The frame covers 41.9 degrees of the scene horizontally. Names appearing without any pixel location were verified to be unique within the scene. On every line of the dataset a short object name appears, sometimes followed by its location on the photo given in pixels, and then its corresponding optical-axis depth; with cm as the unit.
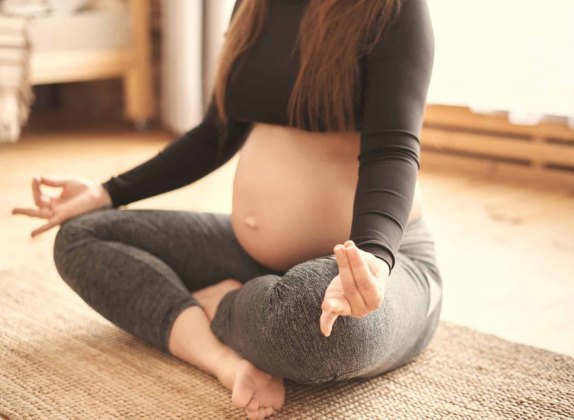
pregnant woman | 83
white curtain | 276
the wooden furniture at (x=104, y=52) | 264
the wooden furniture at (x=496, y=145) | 228
